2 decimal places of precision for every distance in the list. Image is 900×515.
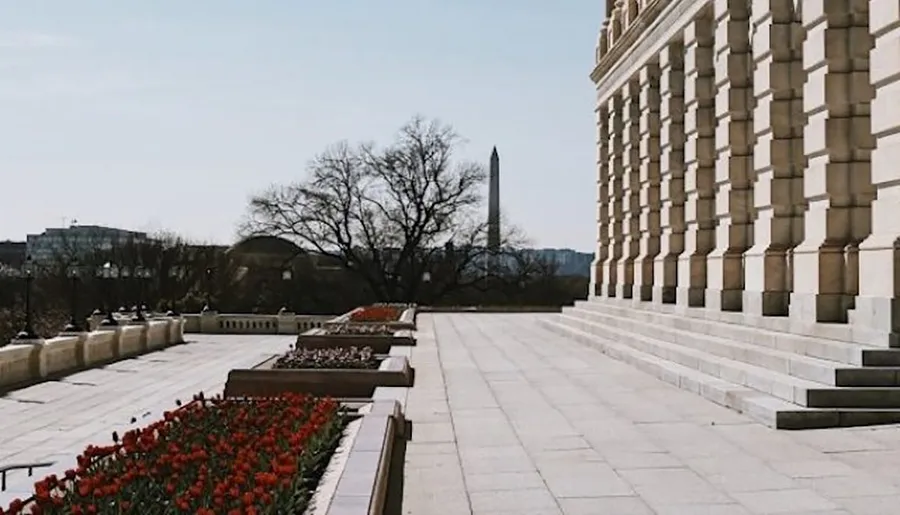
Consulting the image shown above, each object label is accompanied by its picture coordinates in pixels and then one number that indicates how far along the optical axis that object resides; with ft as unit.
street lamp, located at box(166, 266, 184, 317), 232.73
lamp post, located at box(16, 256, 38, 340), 88.17
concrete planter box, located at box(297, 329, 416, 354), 73.62
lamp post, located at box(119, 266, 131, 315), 229.33
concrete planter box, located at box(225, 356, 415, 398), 49.14
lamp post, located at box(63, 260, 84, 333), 103.86
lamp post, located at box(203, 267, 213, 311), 203.31
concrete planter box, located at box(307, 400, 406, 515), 21.20
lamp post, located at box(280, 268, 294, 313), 196.89
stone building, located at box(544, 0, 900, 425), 40.40
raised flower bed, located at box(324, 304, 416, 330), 96.12
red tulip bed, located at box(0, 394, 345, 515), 19.52
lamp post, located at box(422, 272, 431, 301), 196.54
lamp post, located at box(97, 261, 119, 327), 129.36
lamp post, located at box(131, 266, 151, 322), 133.71
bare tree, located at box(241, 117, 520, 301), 192.65
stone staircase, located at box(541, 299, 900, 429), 34.68
